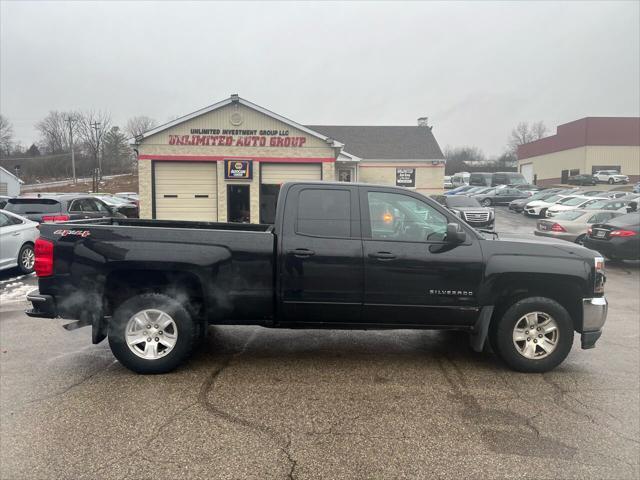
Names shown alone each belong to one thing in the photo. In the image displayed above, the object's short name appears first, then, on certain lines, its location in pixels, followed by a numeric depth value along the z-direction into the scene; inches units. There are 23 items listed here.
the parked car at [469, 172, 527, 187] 1786.4
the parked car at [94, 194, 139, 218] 860.6
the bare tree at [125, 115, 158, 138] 3567.9
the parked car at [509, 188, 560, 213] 1212.8
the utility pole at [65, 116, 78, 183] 2722.7
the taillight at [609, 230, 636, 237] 462.0
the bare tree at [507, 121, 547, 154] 4264.3
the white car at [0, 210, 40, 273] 379.2
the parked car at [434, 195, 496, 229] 799.1
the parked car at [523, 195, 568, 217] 1101.7
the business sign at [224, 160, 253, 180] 832.9
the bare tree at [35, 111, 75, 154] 3602.4
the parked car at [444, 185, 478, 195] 1689.2
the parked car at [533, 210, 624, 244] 568.1
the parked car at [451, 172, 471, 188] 2288.1
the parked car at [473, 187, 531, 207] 1416.1
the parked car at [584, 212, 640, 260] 462.6
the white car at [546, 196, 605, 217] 925.2
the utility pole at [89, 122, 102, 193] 2311.8
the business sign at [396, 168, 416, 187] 1273.4
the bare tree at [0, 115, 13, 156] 3447.3
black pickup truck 173.3
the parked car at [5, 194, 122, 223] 507.2
